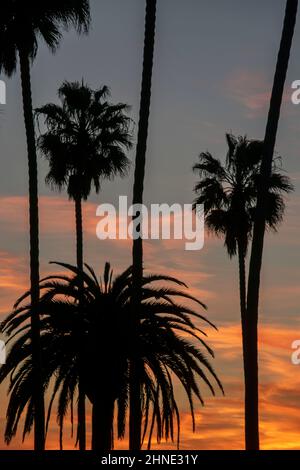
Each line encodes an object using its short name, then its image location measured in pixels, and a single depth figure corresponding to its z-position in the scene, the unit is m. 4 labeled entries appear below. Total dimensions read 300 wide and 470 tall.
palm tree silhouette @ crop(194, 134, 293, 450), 53.81
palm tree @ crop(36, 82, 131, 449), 50.91
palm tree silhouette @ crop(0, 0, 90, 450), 35.72
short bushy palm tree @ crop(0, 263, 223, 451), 44.56
